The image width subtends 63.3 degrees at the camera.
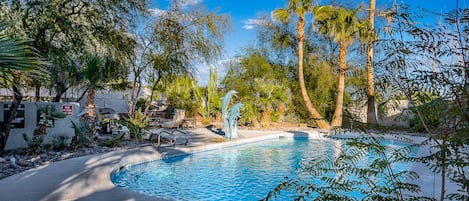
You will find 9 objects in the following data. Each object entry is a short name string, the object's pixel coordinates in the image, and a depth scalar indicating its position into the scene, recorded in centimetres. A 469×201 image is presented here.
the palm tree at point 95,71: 1233
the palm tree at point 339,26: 1958
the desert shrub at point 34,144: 903
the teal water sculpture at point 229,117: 1411
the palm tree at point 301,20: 1998
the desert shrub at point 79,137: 1015
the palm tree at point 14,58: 388
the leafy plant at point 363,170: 278
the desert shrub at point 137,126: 1207
